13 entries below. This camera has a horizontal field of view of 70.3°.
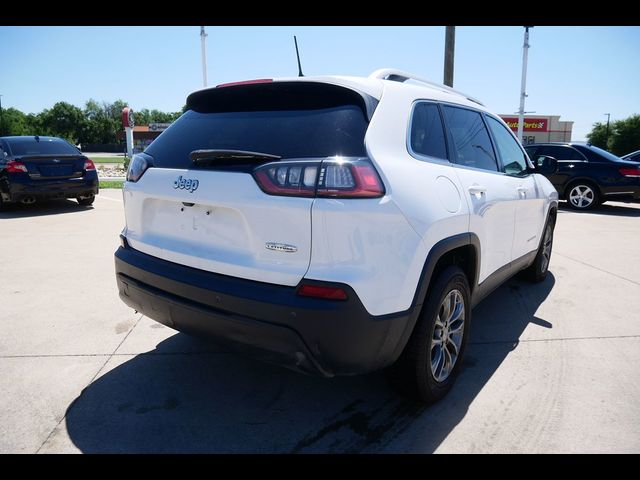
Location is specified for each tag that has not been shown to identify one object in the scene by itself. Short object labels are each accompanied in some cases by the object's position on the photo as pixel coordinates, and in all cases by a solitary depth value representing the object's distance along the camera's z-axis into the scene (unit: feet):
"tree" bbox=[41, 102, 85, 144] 344.69
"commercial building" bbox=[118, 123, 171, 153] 272.51
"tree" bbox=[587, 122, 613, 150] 210.59
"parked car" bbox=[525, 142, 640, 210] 34.01
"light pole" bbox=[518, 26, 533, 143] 78.12
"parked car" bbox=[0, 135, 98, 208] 28.53
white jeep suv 6.51
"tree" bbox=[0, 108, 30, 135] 222.93
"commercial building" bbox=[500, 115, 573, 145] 188.03
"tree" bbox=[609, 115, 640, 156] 176.24
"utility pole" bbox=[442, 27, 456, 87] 42.65
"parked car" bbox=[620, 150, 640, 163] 46.70
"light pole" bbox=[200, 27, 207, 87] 66.74
